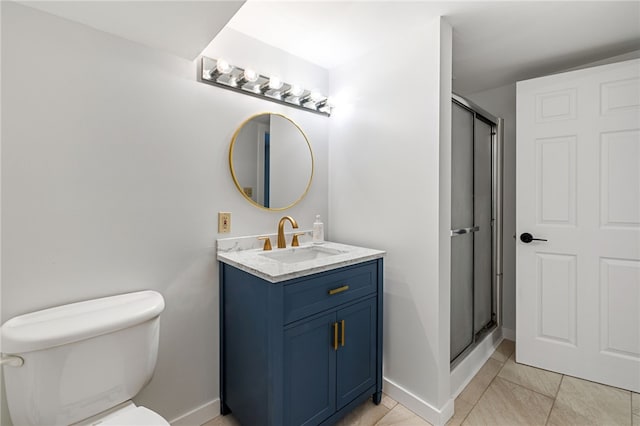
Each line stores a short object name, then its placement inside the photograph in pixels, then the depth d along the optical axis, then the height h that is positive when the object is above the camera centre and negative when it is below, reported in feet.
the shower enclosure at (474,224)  6.43 -0.33
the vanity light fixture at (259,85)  5.16 +2.54
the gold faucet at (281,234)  6.00 -0.48
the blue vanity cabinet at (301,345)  4.15 -2.19
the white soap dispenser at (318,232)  6.40 -0.45
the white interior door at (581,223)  6.07 -0.28
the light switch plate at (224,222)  5.44 -0.19
